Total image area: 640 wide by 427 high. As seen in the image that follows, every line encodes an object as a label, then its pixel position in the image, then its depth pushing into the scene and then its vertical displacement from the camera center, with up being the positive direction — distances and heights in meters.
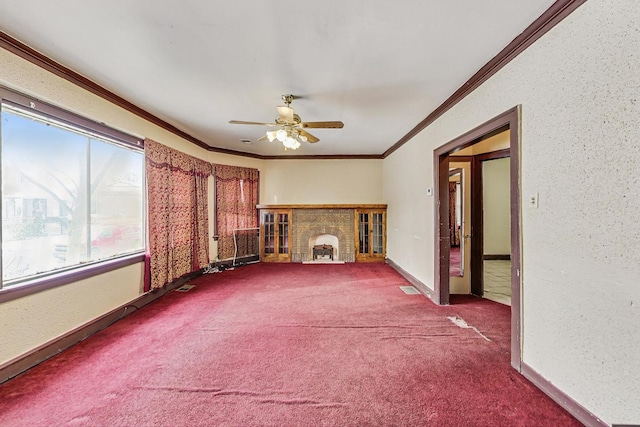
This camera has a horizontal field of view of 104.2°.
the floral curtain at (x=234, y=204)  5.21 +0.24
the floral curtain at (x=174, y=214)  3.41 +0.03
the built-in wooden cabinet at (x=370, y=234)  5.94 -0.47
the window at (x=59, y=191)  2.03 +0.26
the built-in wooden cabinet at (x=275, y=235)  6.00 -0.48
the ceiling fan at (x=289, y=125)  2.75 +1.04
